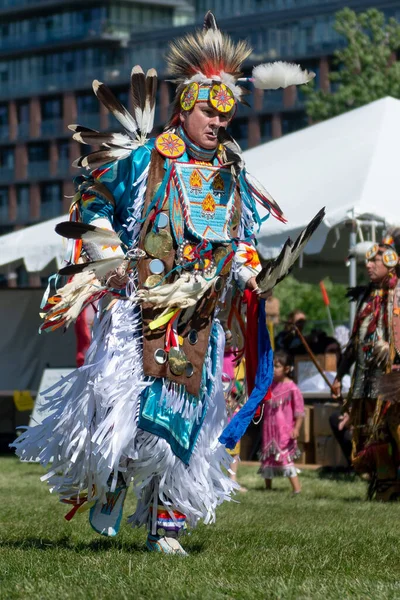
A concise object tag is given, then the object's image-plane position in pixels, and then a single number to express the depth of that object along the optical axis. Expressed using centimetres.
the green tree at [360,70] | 3247
